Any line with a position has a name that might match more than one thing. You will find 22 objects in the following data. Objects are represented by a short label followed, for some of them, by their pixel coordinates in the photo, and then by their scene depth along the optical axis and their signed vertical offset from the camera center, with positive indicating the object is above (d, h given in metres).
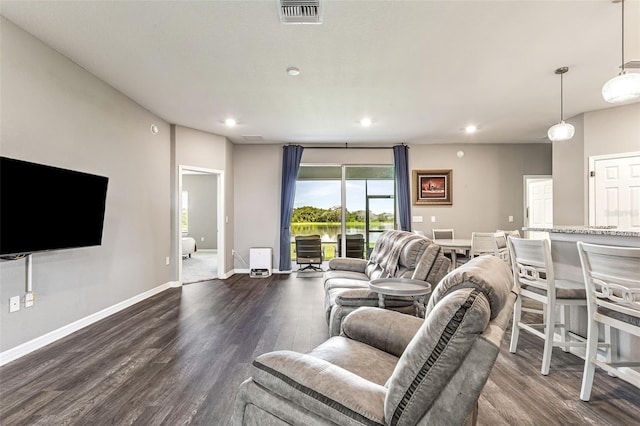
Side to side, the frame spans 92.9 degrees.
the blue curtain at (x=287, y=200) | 6.45 +0.30
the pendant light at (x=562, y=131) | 3.46 +0.94
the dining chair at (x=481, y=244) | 4.46 -0.44
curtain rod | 6.65 +1.47
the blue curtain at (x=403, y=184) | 6.53 +0.65
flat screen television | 2.34 +0.07
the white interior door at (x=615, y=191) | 4.34 +0.34
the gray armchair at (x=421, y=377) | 0.88 -0.54
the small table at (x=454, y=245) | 4.43 -0.46
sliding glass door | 6.74 +0.27
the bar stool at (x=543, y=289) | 2.30 -0.60
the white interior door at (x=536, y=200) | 6.32 +0.28
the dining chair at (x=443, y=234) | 6.21 -0.41
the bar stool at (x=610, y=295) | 1.72 -0.51
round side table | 2.27 -0.58
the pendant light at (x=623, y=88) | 2.30 +0.97
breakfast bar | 2.18 -0.34
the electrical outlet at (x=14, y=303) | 2.51 -0.74
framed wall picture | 6.66 +0.57
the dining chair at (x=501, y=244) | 3.31 -0.34
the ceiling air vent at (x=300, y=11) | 2.26 +1.57
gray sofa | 2.51 -0.57
